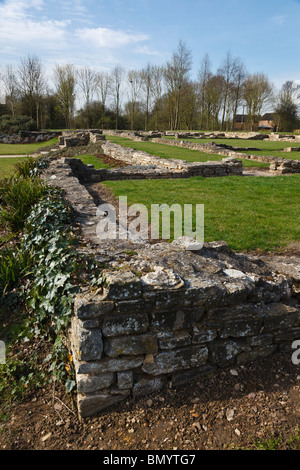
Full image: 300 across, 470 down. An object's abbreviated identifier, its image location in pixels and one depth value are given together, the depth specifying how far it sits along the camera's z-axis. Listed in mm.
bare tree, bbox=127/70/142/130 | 55012
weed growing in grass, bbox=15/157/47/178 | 9585
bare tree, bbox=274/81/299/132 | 51094
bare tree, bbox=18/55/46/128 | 47406
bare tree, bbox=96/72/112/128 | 55250
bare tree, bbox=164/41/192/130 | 50906
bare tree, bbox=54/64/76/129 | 48562
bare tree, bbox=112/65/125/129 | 53519
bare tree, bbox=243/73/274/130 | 52906
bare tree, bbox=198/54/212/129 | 54406
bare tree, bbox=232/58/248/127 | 53750
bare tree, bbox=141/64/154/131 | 55031
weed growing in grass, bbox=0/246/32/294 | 4395
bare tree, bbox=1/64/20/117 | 50594
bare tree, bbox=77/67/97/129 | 54538
